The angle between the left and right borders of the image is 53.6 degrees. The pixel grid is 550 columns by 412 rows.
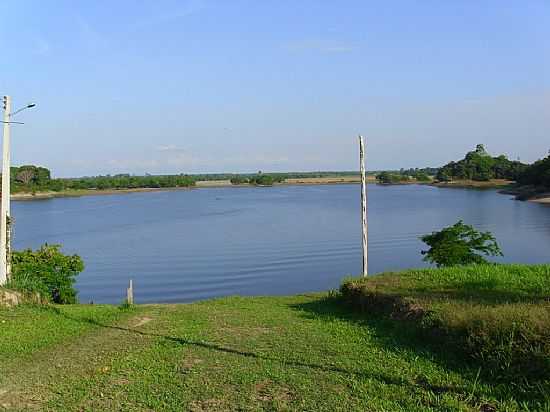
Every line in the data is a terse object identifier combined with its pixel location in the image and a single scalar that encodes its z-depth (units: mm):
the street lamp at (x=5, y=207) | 12023
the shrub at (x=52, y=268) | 14953
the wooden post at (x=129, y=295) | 12188
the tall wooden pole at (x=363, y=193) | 14529
